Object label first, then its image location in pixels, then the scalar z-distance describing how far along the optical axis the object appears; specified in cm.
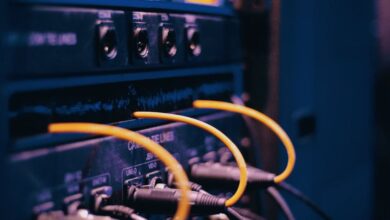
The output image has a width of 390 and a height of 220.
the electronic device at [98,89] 48
